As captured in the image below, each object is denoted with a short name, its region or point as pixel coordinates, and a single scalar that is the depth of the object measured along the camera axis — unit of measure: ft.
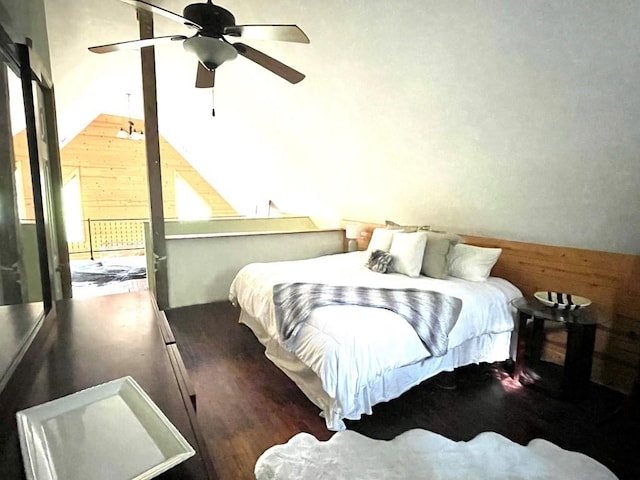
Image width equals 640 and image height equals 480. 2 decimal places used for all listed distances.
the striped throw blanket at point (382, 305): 7.07
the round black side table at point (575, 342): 7.43
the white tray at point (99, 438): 2.11
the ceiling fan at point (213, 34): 5.54
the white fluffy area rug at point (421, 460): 5.33
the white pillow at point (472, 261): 9.82
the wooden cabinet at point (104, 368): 2.33
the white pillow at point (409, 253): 10.28
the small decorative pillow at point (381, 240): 11.51
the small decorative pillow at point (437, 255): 10.09
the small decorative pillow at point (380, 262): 10.65
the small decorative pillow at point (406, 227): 11.89
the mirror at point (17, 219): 3.85
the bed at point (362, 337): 6.21
